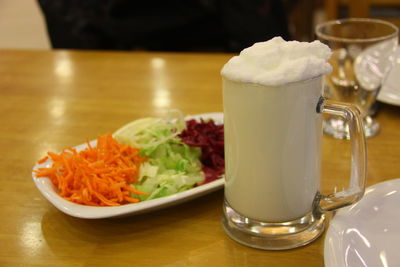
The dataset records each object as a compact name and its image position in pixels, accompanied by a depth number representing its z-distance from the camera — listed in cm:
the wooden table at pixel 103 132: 60
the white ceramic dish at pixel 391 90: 93
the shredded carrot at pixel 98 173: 65
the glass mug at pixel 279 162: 53
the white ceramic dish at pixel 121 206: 61
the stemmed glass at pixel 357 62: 84
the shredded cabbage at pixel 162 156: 68
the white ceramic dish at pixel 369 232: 53
